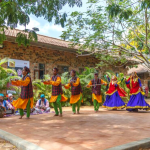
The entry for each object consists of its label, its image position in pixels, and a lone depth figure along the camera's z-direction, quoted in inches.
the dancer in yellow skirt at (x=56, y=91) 273.3
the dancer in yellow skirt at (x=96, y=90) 343.3
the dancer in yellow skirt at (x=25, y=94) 256.8
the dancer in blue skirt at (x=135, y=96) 332.2
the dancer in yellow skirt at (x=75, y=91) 303.4
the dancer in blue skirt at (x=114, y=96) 370.9
